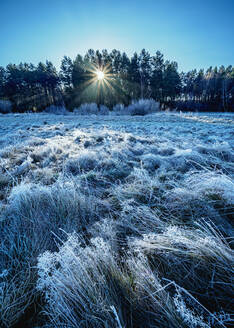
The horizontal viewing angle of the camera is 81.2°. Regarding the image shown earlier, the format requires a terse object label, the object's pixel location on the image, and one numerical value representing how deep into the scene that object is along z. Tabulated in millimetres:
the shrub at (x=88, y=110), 19281
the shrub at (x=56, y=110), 20089
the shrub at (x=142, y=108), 16770
